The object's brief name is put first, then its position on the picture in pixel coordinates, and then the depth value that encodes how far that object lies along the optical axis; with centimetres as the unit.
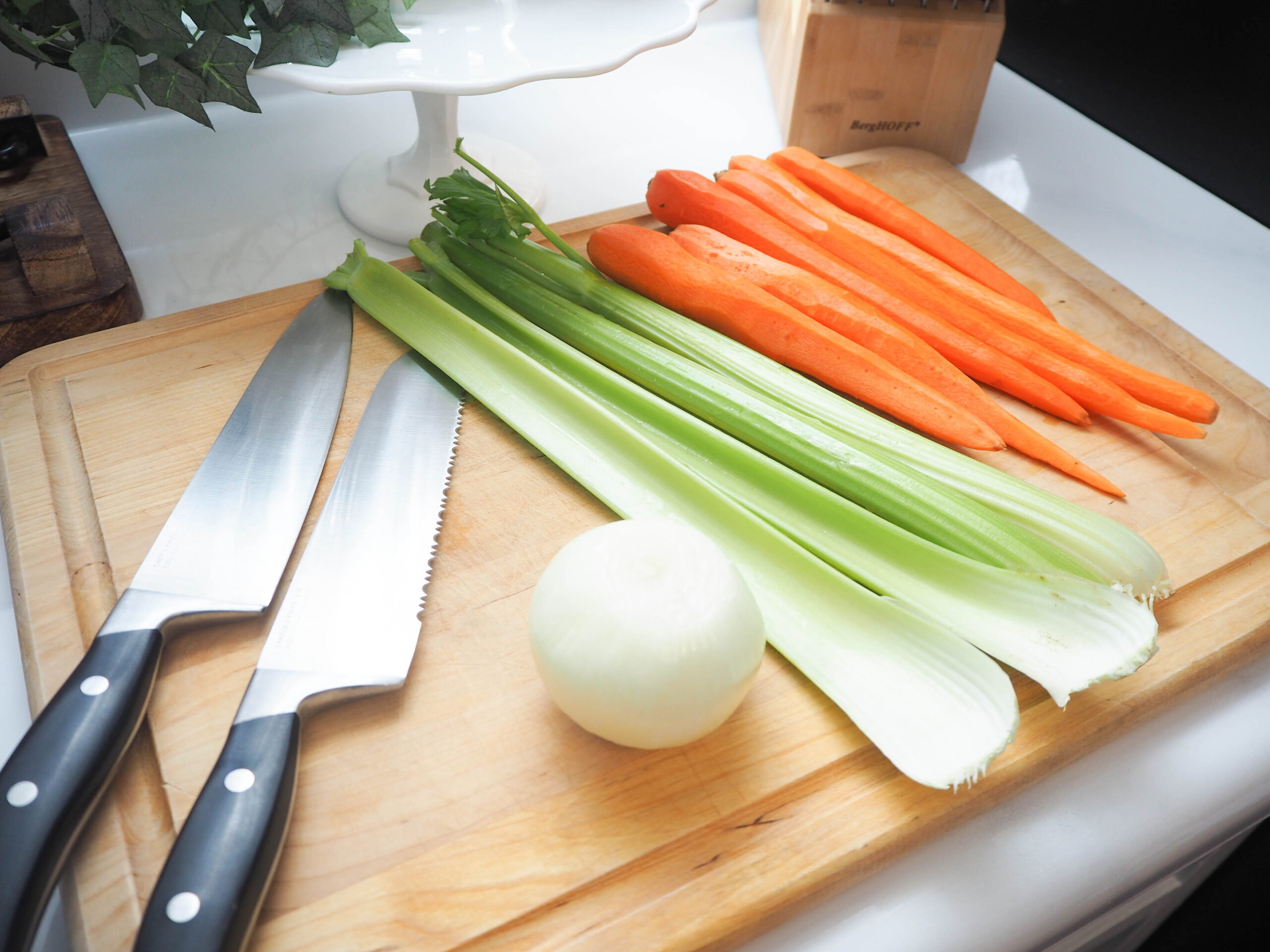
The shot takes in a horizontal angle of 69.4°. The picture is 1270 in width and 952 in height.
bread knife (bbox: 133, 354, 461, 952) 54
